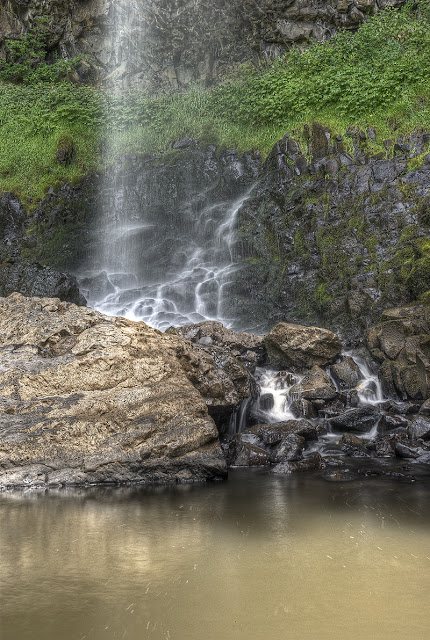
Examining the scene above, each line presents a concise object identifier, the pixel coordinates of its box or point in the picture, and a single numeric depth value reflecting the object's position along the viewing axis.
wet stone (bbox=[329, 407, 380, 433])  8.72
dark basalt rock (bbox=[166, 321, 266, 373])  10.81
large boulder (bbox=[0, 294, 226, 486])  6.58
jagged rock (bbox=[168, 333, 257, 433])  8.38
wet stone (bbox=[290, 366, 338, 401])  9.46
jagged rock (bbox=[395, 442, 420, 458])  7.63
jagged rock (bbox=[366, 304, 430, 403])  9.59
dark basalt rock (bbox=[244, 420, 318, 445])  8.17
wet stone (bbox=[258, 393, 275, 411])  9.56
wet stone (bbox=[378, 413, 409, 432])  8.66
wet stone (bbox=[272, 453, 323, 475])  7.15
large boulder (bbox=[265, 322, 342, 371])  10.52
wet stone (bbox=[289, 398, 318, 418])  9.20
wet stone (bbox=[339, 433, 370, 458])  7.94
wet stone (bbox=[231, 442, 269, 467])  7.61
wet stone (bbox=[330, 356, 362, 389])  10.22
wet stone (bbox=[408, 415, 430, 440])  7.95
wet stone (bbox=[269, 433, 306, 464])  7.61
